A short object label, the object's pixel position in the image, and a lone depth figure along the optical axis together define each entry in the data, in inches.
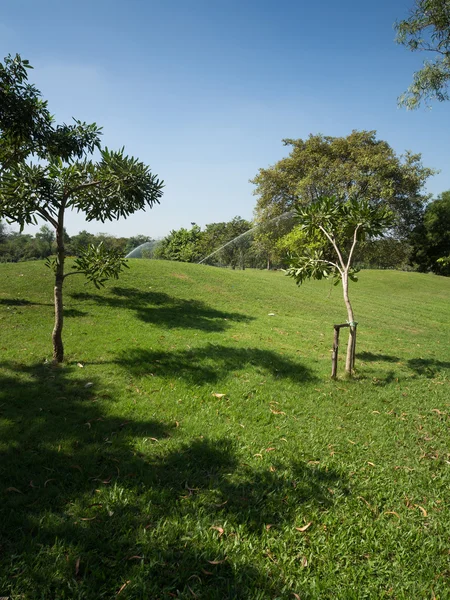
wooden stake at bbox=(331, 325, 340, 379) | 273.0
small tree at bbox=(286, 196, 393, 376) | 287.3
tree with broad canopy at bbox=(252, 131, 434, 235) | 1201.4
